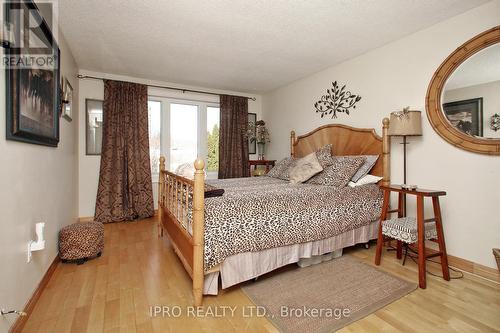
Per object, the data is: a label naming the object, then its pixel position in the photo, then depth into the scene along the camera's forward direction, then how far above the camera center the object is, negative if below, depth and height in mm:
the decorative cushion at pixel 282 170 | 3418 -66
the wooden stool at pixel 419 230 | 1933 -551
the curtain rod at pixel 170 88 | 3559 +1342
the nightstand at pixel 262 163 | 4559 +45
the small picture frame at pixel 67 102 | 2548 +711
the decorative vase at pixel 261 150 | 5073 +324
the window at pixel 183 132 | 4234 +607
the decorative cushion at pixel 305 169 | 2947 -45
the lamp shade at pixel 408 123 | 2402 +420
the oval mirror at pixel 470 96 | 2051 +637
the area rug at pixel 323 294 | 1544 -966
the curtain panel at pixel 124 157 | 3709 +126
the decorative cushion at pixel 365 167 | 2757 -18
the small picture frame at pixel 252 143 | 5062 +471
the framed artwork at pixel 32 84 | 1286 +519
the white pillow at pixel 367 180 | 2711 -165
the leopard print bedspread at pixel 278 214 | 1740 -422
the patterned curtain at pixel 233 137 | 4629 +542
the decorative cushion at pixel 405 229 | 2012 -553
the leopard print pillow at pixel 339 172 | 2660 -77
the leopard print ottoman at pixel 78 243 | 2275 -738
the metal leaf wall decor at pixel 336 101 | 3271 +914
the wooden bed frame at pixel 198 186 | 1622 -189
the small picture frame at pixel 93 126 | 3696 +610
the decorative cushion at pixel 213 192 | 2020 -227
